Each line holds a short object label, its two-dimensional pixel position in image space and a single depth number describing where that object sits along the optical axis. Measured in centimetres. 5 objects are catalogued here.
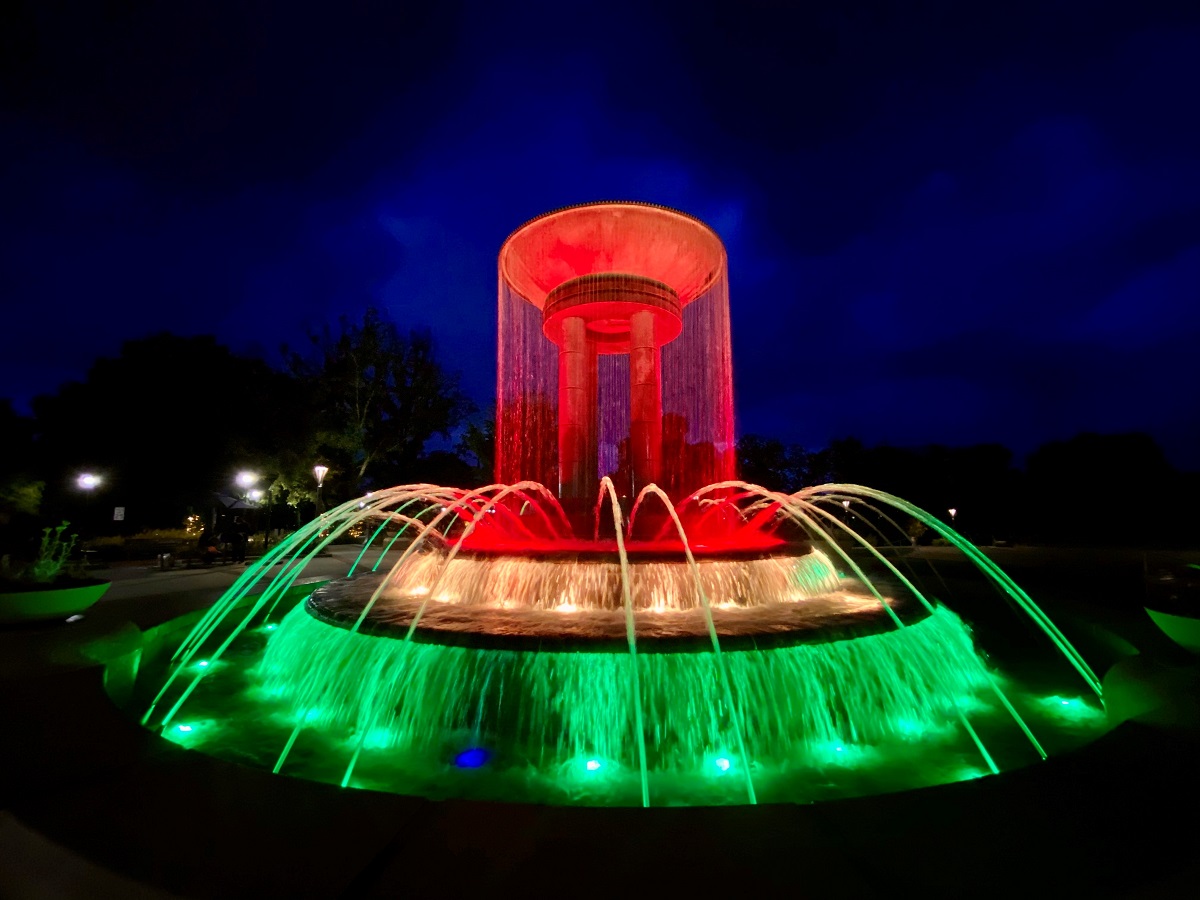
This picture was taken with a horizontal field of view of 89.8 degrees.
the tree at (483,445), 4747
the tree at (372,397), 4031
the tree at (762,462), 4719
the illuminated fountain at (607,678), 474
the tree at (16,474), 2294
